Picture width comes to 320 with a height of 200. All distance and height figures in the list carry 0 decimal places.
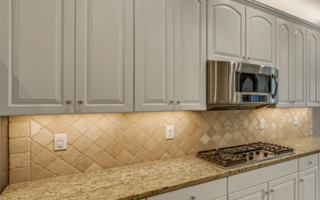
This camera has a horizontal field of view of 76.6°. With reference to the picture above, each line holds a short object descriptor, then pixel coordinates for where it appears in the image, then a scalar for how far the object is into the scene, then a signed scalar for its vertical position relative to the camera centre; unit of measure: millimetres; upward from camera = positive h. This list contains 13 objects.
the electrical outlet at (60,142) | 1467 -296
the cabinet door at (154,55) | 1477 +353
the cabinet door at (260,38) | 2074 +678
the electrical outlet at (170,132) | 1944 -300
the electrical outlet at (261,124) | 2662 -304
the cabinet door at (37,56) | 1097 +258
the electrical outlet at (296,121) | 3104 -308
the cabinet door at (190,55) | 1651 +392
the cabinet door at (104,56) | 1287 +304
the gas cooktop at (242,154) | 1698 -515
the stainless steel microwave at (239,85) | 1802 +154
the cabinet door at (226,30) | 1823 +665
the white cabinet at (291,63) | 2375 +460
